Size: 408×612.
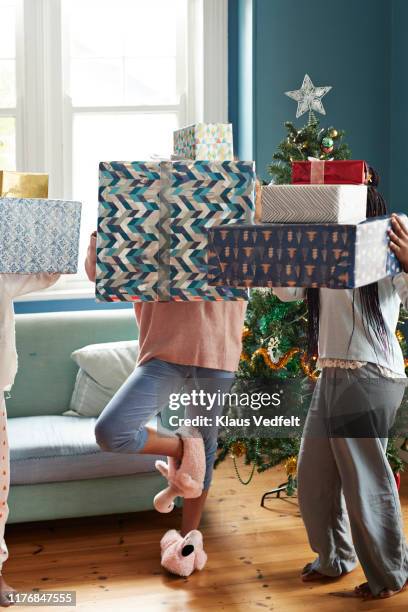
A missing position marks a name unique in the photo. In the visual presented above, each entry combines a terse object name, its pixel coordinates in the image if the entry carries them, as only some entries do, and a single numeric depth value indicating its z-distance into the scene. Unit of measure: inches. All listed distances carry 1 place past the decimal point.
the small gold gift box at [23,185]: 74.7
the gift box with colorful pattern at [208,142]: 79.0
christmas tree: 136.2
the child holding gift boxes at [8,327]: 97.0
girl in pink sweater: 106.8
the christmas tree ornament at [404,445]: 140.4
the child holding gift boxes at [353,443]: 95.7
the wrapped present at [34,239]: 71.6
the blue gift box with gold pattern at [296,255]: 45.4
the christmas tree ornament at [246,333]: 141.2
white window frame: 170.4
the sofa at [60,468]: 130.3
